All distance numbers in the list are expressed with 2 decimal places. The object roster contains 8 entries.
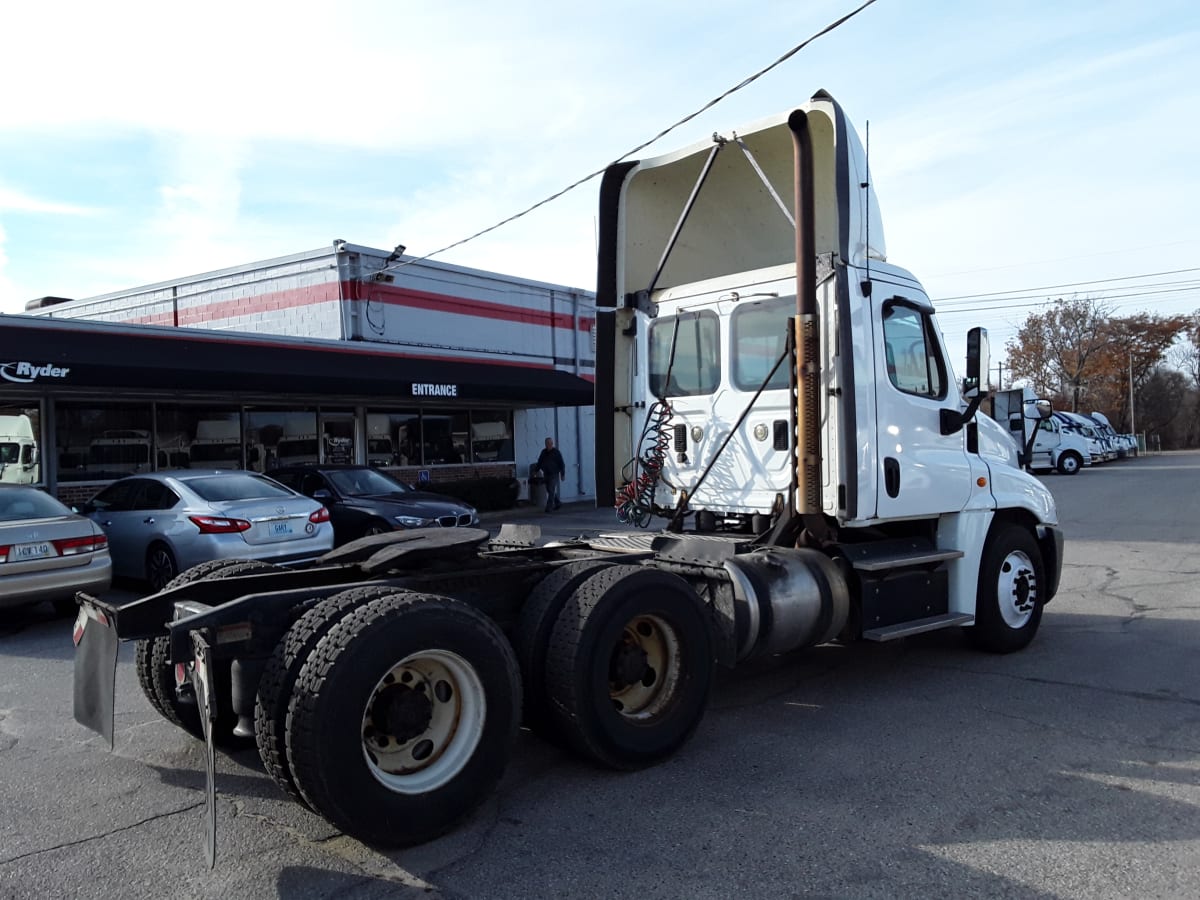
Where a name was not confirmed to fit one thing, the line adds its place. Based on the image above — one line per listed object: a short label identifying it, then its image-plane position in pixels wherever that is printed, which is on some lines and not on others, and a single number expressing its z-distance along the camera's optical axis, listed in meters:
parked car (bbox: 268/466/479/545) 13.00
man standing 21.20
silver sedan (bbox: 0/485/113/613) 8.38
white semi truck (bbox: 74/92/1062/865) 3.87
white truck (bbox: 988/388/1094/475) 32.16
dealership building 14.35
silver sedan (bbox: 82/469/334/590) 10.14
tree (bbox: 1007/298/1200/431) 63.62
